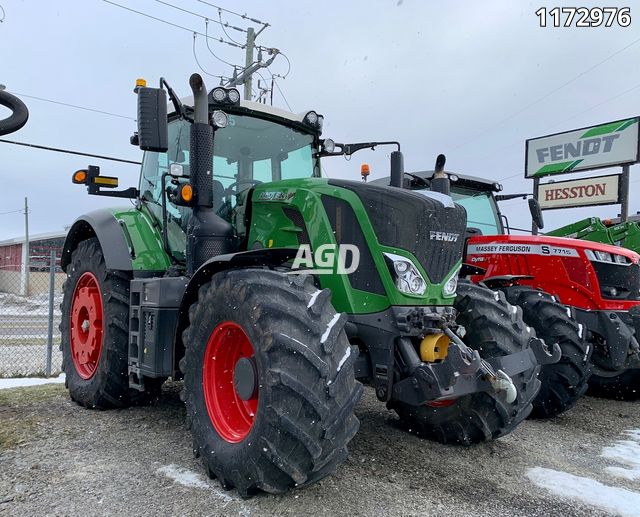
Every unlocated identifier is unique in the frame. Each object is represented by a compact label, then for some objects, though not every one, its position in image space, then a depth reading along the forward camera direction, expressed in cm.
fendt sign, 1359
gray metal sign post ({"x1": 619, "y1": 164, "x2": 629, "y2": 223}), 1356
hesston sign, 1410
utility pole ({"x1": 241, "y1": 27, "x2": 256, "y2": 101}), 1996
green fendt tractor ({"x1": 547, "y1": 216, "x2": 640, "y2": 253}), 823
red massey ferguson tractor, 549
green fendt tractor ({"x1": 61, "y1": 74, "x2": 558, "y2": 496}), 295
